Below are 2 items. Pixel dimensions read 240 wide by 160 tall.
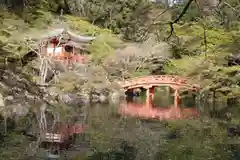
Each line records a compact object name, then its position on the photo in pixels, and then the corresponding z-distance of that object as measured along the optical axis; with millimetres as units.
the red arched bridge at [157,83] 26516
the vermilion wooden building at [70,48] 27531
